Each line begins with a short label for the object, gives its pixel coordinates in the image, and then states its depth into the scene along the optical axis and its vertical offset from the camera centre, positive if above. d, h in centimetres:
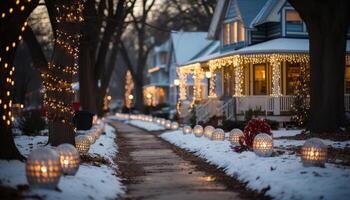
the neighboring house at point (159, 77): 7356 +346
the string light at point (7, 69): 1194 +73
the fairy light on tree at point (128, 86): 8400 +242
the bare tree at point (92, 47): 2495 +269
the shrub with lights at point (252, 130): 1567 -78
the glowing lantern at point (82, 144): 1504 -110
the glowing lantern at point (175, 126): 3322 -138
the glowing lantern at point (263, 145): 1379 -104
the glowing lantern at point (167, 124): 3505 -136
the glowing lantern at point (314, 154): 1125 -104
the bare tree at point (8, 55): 1188 +102
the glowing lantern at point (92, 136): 1836 -110
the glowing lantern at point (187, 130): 2569 -126
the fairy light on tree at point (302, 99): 2756 +13
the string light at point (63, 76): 1581 +75
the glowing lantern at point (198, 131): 2274 -115
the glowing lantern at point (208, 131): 2135 -110
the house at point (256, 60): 2870 +222
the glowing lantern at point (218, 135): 2027 -117
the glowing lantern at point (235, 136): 1734 -104
